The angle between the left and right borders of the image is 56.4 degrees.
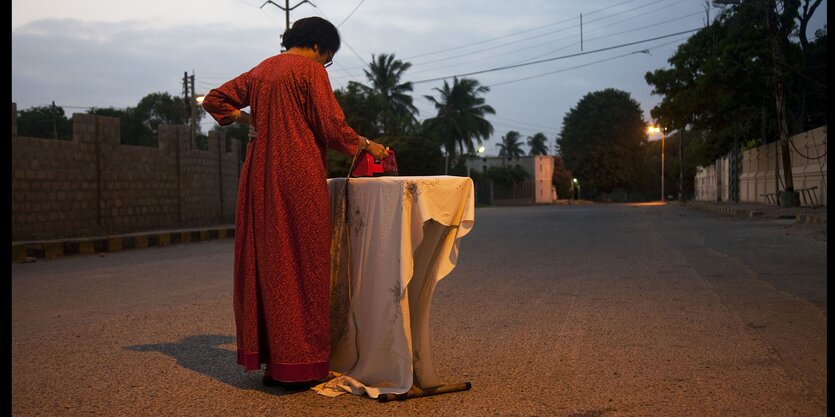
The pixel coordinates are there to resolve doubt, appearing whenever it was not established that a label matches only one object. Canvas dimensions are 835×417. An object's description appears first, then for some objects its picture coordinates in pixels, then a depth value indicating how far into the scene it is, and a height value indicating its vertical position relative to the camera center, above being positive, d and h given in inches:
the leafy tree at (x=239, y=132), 1863.1 +179.7
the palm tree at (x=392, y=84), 2047.2 +321.1
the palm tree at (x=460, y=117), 2192.4 +247.1
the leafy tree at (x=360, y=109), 1535.4 +193.5
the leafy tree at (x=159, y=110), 1973.4 +245.7
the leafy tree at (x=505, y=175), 2446.6 +94.9
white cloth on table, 126.8 -11.9
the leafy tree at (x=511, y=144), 4696.9 +365.9
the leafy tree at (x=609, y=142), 2837.1 +231.6
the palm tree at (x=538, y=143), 4778.5 +377.1
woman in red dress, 132.2 -2.9
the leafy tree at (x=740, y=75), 1047.0 +183.8
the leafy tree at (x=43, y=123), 1756.8 +192.7
